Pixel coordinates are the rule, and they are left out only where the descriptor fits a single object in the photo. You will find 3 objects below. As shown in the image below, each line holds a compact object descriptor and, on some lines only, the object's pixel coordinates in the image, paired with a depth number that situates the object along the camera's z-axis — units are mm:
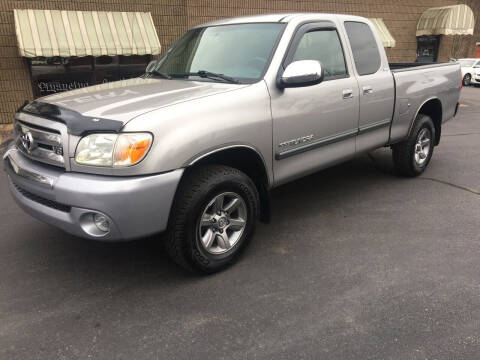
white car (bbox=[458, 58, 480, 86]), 19953
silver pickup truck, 2559
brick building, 10023
